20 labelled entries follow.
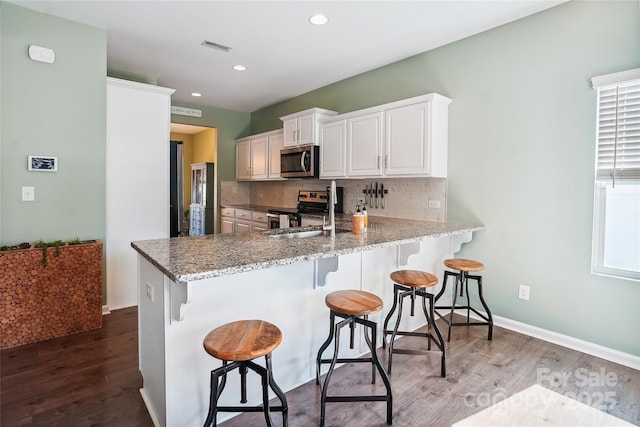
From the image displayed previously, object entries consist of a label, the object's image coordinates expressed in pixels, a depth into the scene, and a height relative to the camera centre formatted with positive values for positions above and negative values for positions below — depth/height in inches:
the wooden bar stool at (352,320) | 68.8 -26.1
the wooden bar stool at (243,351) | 52.9 -24.2
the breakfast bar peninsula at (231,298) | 63.3 -22.4
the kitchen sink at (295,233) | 98.1 -10.6
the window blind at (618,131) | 91.4 +18.9
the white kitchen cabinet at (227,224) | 230.5 -19.3
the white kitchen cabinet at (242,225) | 215.0 -18.3
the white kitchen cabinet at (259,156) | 207.2 +26.6
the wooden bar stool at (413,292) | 87.0 -25.0
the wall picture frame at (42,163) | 111.8 +10.5
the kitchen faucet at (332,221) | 96.3 -6.9
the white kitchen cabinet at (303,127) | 168.7 +36.6
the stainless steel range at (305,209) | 173.3 -6.3
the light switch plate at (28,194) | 111.7 +0.3
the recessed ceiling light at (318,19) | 111.7 +59.7
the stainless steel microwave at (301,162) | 172.4 +18.7
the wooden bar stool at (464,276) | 107.7 -25.5
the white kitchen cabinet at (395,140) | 125.5 +23.7
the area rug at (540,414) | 69.8 -45.9
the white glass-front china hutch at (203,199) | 246.8 -2.0
